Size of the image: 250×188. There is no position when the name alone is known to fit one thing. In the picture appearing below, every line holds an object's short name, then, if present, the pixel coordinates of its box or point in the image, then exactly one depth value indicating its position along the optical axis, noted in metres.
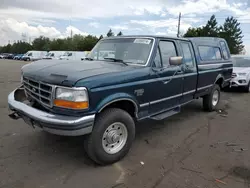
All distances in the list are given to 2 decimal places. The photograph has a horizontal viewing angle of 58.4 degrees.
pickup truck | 3.01
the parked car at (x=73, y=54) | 34.47
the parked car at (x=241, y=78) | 9.89
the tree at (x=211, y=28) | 48.19
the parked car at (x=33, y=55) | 45.73
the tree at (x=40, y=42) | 85.78
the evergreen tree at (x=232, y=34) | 48.56
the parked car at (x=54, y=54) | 40.45
